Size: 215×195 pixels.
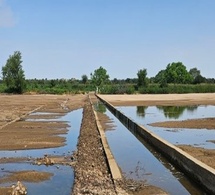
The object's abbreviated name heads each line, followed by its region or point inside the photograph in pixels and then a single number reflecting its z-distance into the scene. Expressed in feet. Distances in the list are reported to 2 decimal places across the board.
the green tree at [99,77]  248.18
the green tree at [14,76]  195.86
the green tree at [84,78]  292.09
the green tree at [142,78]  200.55
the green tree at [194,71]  380.06
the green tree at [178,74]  268.35
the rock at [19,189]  17.99
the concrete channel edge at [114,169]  18.38
